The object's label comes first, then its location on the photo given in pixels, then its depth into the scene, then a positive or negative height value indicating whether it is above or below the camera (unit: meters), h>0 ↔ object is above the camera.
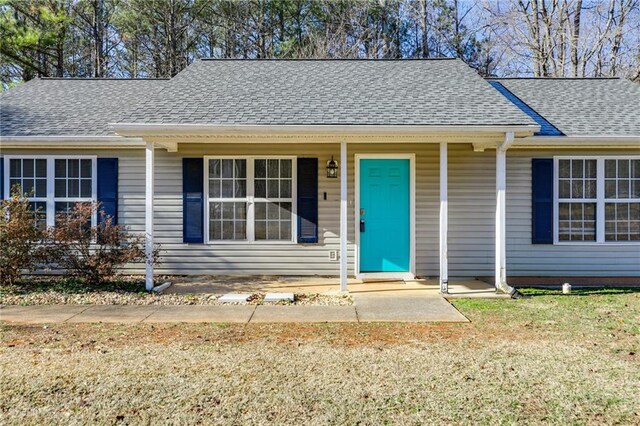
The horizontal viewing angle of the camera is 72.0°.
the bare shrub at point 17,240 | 6.71 -0.48
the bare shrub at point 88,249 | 6.93 -0.62
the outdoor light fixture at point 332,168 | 7.88 +0.77
